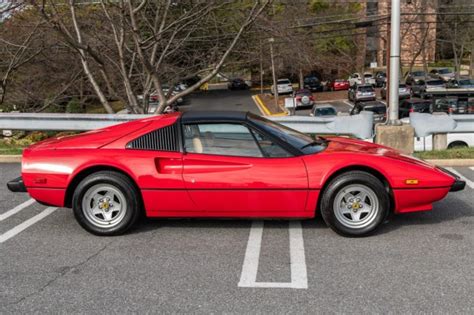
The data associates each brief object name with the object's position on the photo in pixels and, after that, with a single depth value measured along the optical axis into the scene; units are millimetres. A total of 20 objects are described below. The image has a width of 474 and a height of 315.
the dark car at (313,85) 49588
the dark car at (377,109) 24047
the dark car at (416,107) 22531
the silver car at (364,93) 37281
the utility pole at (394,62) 8242
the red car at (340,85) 49219
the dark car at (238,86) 55531
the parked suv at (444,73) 54238
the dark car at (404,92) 37084
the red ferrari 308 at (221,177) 4633
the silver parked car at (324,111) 26484
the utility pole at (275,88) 37294
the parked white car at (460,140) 12969
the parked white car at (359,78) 49156
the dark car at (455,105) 21516
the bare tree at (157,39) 10477
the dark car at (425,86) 38950
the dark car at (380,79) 48453
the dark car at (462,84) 39188
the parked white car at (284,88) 45988
